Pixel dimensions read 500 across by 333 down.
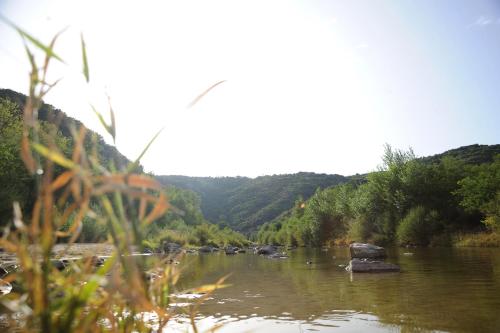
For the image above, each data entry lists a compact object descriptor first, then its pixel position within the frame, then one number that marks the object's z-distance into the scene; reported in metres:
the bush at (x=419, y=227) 30.39
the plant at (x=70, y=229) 0.83
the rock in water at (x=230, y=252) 30.17
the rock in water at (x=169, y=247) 26.97
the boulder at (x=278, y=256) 22.72
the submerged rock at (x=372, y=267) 11.60
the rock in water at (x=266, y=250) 27.73
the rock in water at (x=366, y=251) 16.47
